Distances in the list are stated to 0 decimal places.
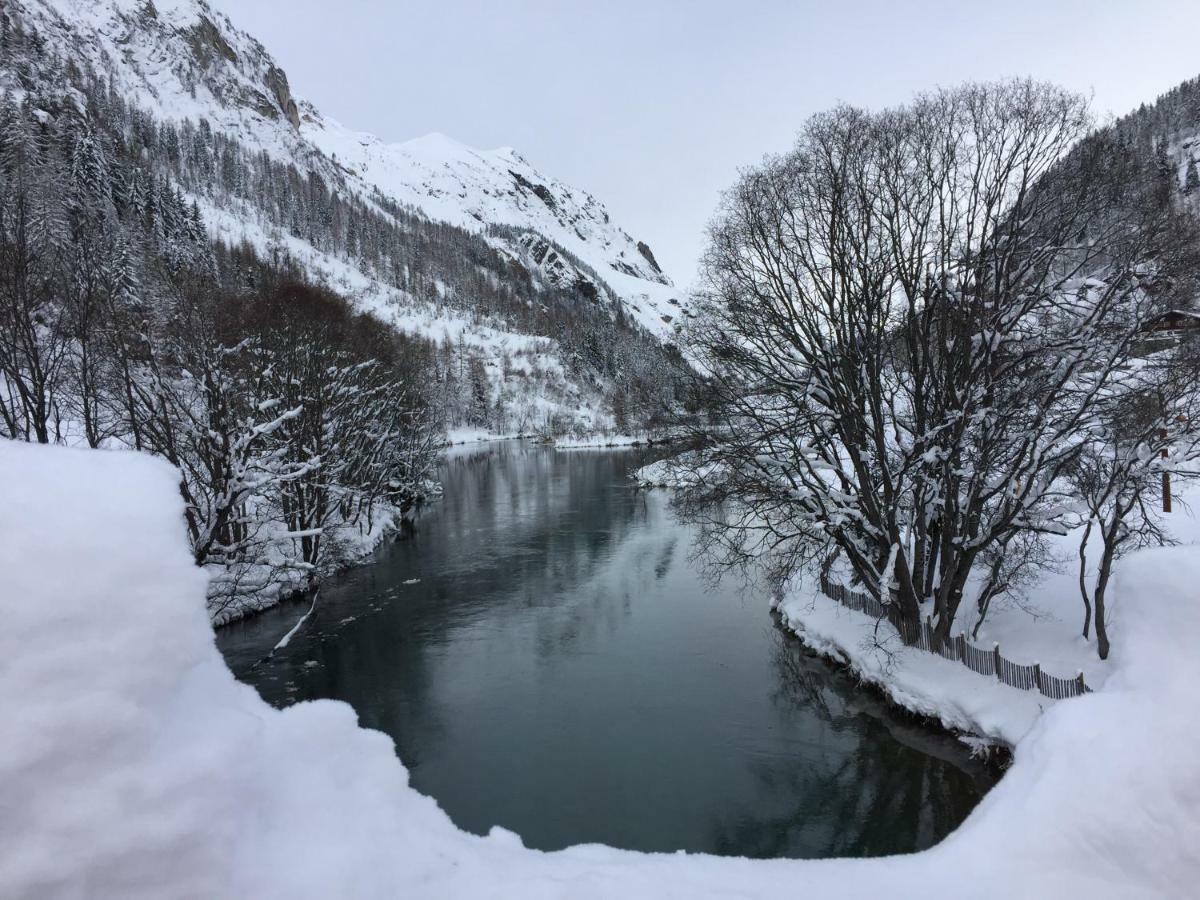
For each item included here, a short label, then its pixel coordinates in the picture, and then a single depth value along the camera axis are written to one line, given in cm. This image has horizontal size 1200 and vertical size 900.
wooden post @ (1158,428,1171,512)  1465
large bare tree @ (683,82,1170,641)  1016
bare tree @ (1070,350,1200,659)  928
